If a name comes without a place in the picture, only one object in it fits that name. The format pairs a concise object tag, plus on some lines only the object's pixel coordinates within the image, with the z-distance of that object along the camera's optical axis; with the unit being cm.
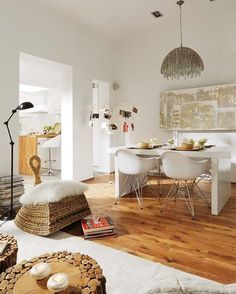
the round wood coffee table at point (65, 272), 101
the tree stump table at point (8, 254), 130
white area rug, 154
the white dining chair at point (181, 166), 281
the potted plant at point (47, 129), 662
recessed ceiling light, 433
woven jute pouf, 233
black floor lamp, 284
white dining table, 284
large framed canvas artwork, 445
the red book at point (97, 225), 235
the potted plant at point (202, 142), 331
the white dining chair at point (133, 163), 318
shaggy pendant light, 332
